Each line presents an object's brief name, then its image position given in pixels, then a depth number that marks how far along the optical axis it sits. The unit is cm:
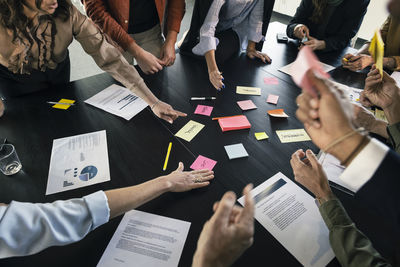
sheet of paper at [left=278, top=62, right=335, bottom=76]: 171
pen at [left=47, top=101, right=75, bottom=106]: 141
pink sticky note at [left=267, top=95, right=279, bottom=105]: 142
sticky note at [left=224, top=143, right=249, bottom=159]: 108
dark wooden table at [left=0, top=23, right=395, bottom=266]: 78
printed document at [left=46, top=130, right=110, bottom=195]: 99
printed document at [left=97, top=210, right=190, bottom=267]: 75
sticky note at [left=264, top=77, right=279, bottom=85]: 161
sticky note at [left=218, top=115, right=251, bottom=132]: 123
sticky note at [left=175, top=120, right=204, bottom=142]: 121
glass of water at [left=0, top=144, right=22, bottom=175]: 100
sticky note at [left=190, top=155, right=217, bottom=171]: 104
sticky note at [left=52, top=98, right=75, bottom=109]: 139
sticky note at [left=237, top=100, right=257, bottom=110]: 138
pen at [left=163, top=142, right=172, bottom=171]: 105
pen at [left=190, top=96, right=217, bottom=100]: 146
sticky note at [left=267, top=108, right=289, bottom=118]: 131
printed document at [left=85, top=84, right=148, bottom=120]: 136
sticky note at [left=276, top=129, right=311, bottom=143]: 117
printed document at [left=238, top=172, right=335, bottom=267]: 77
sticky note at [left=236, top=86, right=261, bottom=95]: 150
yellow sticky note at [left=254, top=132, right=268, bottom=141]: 118
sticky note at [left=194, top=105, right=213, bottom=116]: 134
